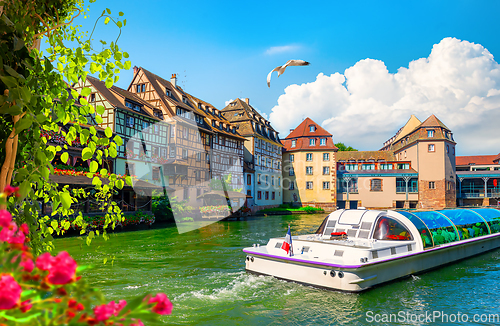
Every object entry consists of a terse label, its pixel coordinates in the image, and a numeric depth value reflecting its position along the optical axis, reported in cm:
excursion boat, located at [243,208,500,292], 927
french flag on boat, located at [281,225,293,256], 1033
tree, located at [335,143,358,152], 9038
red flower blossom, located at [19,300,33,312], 110
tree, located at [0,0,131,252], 218
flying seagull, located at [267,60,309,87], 1332
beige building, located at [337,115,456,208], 5253
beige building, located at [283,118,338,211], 5500
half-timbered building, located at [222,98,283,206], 4884
